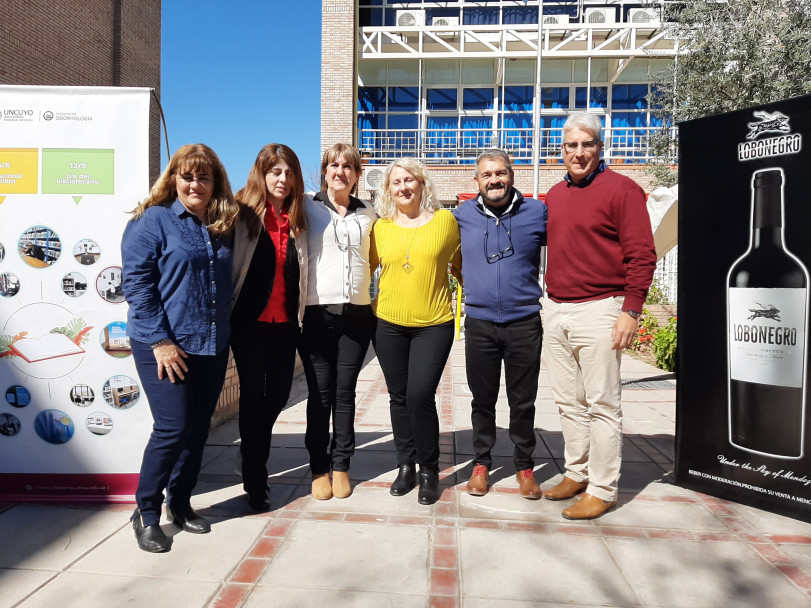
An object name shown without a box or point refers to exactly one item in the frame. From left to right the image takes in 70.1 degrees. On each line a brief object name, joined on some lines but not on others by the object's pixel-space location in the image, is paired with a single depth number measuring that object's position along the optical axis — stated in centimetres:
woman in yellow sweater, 316
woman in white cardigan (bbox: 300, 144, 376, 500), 315
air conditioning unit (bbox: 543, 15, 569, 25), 1948
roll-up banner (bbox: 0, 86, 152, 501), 304
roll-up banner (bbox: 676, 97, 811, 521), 296
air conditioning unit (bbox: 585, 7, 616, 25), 1956
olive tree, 902
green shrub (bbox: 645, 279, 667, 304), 1076
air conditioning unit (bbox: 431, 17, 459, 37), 1984
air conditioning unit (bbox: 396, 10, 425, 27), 1984
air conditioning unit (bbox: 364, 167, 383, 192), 1555
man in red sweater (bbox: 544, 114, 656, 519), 295
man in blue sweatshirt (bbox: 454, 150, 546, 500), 318
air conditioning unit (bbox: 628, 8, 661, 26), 1831
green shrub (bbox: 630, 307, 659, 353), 970
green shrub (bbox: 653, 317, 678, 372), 815
